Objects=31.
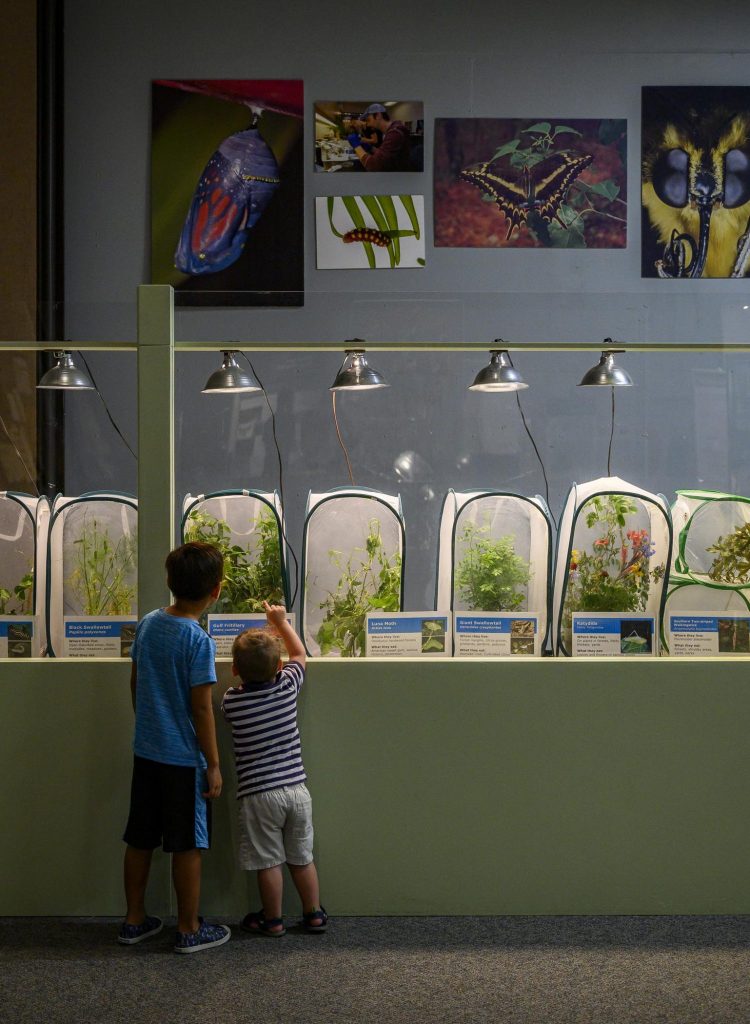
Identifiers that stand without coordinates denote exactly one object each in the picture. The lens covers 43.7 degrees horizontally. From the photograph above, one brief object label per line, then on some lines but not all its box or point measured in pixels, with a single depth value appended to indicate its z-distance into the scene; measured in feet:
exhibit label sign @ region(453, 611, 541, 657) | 9.45
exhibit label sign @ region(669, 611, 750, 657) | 9.50
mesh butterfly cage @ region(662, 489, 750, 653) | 9.66
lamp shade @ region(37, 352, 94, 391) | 9.71
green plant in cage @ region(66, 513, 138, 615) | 9.64
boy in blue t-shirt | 8.54
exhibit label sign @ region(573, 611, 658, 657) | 9.45
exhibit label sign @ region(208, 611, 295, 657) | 9.48
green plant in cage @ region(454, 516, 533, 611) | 9.53
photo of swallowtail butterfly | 16.92
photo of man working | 16.78
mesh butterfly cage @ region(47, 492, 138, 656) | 9.62
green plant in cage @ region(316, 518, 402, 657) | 9.47
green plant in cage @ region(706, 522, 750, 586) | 9.67
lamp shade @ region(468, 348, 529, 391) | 9.70
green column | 9.40
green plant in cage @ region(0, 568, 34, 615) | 9.57
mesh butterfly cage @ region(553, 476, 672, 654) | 9.47
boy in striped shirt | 8.75
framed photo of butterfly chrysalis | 16.74
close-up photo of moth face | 17.02
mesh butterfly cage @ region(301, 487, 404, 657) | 9.48
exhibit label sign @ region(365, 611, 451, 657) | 9.42
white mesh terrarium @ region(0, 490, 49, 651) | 9.55
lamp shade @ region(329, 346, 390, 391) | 9.70
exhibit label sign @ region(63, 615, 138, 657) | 9.54
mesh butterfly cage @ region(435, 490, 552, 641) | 9.54
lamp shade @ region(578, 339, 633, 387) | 9.77
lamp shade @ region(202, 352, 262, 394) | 9.71
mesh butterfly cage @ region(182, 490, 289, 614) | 9.50
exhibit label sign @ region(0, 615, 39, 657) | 9.49
